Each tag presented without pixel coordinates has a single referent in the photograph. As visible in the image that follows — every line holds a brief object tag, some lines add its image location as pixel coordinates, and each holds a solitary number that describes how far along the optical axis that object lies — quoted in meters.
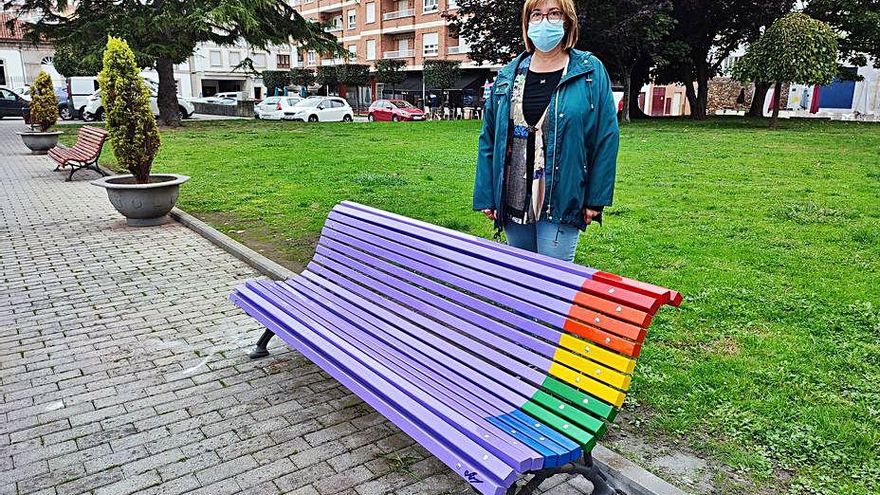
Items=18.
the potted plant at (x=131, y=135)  8.19
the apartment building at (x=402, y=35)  51.03
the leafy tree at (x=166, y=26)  21.91
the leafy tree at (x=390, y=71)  53.44
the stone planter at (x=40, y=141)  17.84
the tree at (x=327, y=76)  57.69
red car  35.56
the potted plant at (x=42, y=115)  17.47
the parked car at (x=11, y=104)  35.41
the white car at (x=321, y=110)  31.69
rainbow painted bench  2.49
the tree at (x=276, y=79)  63.25
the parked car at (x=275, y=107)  32.26
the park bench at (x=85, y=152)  12.79
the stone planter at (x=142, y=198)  8.18
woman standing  3.23
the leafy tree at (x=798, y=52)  21.67
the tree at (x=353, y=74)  56.16
